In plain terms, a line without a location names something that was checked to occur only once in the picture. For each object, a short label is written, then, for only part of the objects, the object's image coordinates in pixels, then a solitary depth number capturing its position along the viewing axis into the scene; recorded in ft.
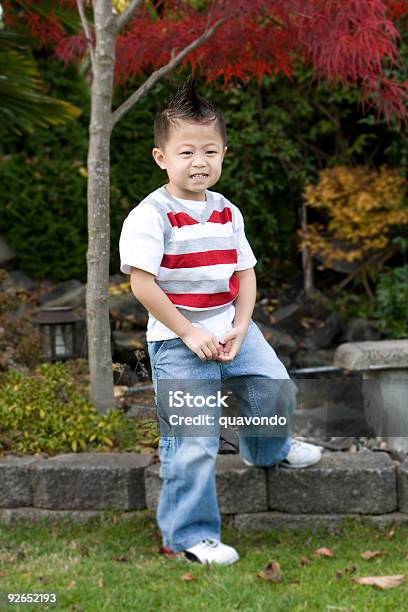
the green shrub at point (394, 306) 19.31
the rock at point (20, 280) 20.98
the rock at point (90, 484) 10.31
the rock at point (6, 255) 21.20
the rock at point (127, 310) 18.67
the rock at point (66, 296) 19.57
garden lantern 15.21
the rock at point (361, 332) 20.22
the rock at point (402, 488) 9.93
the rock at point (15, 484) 10.50
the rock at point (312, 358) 18.81
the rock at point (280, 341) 18.84
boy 7.97
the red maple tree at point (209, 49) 12.14
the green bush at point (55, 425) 11.19
